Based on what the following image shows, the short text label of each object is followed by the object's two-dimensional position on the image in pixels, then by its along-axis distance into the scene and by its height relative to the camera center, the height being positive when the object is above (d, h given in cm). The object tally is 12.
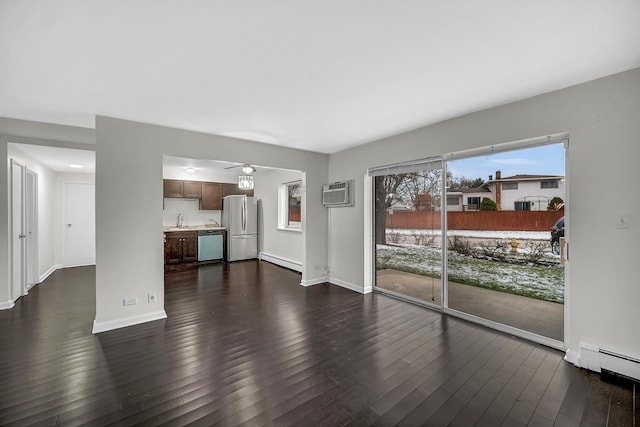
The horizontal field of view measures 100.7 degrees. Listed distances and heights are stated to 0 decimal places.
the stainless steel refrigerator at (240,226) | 702 -36
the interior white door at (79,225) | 622 -29
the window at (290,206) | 655 +16
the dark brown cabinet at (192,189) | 682 +60
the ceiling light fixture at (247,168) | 418 +72
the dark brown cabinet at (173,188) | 655 +63
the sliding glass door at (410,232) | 370 -31
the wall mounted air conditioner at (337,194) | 468 +33
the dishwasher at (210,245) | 672 -85
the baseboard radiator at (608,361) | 210 -124
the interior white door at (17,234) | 380 -31
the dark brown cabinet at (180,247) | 621 -82
